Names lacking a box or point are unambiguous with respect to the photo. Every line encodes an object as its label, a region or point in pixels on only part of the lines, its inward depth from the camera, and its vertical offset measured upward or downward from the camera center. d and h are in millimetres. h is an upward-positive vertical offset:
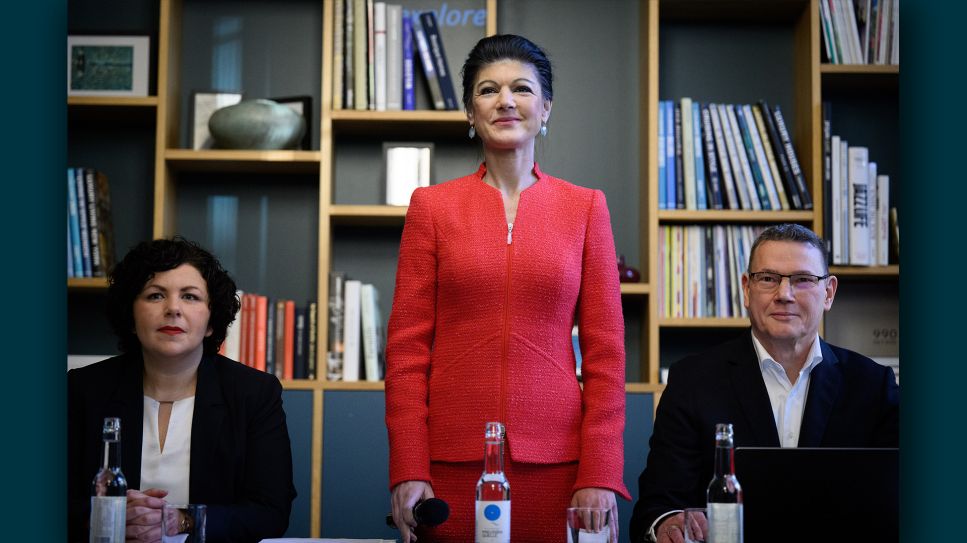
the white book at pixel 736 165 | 3172 +412
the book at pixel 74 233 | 3127 +175
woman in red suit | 1710 -61
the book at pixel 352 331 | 3080 -112
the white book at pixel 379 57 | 3143 +726
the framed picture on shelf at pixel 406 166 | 3174 +398
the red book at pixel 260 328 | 3102 -107
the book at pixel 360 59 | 3139 +718
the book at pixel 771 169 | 3170 +401
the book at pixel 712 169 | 3168 +400
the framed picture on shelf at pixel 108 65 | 3242 +716
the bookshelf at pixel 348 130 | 3209 +527
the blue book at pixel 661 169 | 3176 +397
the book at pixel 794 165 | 3148 +412
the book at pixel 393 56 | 3145 +730
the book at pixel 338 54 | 3154 +738
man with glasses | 1920 -172
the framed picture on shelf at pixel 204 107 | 3289 +595
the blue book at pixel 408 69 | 3150 +691
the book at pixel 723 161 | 3170 +425
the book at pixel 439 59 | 3170 +730
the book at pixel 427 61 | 3166 +722
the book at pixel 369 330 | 3088 -109
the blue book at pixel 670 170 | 3174 +394
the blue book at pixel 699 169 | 3176 +399
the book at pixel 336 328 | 3078 -104
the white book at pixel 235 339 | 3107 -143
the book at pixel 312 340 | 3096 -142
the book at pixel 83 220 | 3135 +216
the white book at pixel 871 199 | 3135 +308
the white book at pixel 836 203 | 3109 +292
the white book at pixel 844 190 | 3117 +334
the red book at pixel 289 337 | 3100 -133
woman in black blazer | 2025 -223
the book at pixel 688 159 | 3170 +429
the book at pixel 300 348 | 3105 -167
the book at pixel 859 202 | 3111 +298
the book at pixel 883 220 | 3129 +244
